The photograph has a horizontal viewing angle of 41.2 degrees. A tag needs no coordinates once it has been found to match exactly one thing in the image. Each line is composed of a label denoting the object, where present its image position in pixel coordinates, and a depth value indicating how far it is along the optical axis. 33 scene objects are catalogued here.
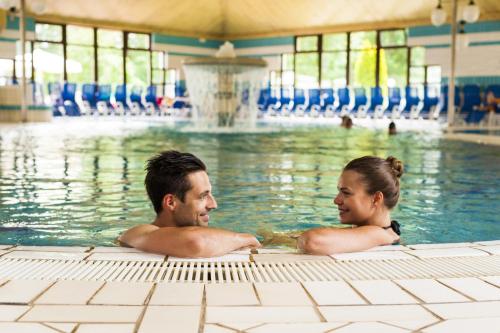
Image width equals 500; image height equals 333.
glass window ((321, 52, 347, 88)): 23.84
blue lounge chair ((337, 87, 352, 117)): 21.03
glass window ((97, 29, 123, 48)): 23.59
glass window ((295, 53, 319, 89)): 24.84
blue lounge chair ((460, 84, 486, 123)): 16.78
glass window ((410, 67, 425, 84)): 21.44
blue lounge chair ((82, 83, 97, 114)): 20.52
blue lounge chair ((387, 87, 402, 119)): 19.97
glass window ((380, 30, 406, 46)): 21.80
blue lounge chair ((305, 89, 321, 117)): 21.88
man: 2.64
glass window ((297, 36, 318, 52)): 24.60
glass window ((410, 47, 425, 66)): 21.25
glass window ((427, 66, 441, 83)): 20.98
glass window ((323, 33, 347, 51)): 23.62
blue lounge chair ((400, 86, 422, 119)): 19.34
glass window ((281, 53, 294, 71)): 25.50
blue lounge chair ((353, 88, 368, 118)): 20.39
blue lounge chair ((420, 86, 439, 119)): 18.80
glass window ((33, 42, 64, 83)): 21.75
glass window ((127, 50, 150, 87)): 24.80
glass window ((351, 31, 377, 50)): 22.86
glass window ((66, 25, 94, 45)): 22.61
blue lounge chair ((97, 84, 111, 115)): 20.95
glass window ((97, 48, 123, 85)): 23.80
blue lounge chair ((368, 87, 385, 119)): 20.08
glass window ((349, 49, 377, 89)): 23.64
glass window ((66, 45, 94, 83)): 22.73
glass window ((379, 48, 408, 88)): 21.91
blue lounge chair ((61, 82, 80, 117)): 19.97
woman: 2.89
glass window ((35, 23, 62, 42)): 21.64
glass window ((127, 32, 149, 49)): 24.56
